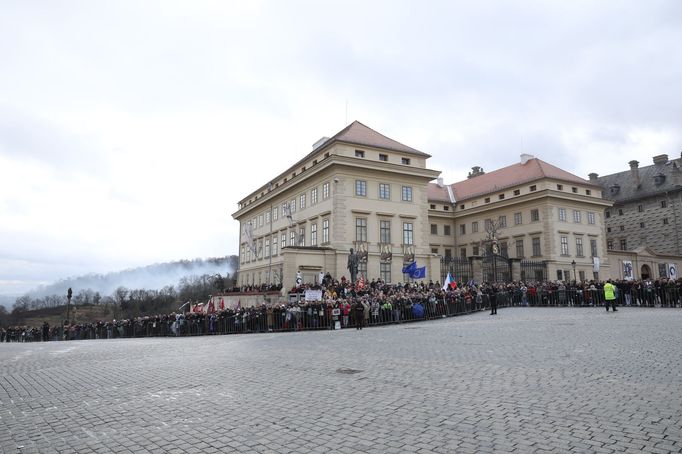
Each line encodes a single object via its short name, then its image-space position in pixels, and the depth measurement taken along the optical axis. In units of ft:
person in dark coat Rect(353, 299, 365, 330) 69.87
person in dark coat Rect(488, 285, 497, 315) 87.59
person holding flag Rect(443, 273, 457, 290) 101.98
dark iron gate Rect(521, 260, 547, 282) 147.40
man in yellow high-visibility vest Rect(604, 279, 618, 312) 80.64
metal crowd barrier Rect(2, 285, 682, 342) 77.00
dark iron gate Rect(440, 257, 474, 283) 138.31
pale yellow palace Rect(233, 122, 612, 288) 135.85
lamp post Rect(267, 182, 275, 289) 166.06
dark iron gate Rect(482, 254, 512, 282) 137.20
